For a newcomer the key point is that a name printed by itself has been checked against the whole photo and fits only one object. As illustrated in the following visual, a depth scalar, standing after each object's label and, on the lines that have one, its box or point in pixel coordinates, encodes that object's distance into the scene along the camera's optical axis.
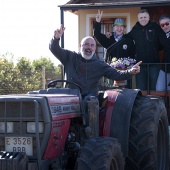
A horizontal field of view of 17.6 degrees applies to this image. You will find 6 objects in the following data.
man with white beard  7.13
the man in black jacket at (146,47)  10.80
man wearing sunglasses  10.77
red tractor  5.65
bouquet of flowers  10.45
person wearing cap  10.97
